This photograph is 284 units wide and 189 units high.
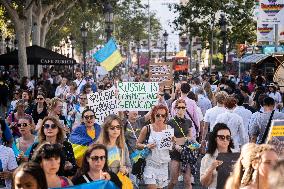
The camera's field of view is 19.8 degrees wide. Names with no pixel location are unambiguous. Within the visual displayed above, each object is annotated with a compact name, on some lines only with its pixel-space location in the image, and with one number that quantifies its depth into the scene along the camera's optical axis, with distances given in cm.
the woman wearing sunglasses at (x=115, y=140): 938
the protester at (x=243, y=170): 605
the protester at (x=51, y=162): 705
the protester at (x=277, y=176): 469
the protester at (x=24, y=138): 1022
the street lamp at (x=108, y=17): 2684
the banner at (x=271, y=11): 3278
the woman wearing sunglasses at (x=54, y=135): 899
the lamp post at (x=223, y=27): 3678
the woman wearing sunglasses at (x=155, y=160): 1072
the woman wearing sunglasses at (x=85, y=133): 1028
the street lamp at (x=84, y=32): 4507
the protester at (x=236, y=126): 1128
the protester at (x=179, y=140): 1152
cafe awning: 3322
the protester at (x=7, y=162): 864
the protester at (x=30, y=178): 573
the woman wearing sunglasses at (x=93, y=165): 758
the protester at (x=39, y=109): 1493
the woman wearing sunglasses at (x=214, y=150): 804
